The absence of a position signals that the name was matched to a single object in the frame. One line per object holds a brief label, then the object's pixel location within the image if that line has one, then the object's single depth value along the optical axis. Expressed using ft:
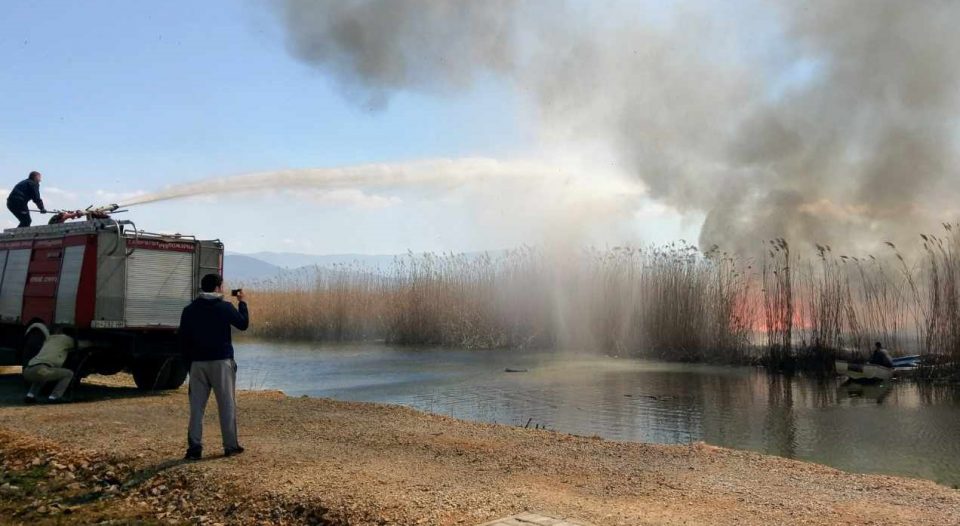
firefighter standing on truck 44.78
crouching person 38.01
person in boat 60.59
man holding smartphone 25.49
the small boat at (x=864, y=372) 59.93
